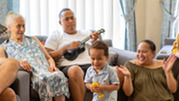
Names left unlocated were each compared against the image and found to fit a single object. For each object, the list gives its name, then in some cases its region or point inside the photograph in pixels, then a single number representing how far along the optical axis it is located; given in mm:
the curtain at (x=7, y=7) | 3389
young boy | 1972
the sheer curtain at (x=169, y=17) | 5074
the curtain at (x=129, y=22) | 4777
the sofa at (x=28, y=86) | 2145
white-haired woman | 2381
